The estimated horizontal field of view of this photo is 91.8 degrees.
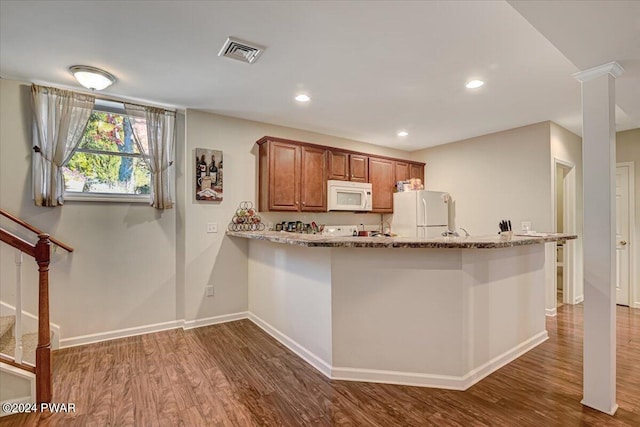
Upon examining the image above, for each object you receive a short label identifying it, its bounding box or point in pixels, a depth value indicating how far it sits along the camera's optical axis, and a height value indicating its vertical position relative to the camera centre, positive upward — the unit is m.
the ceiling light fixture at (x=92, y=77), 2.63 +1.21
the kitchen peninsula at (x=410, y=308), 2.27 -0.72
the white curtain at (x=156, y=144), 3.45 +0.81
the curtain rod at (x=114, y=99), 3.12 +1.24
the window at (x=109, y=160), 3.21 +0.59
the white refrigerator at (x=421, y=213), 4.84 +0.04
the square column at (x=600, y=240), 1.99 -0.15
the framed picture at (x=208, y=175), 3.67 +0.49
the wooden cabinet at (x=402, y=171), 5.36 +0.78
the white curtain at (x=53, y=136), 2.91 +0.76
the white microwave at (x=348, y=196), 4.53 +0.30
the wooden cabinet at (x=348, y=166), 4.59 +0.75
